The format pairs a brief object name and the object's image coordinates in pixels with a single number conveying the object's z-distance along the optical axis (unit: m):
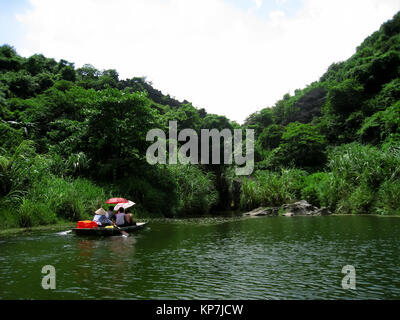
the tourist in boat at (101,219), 12.68
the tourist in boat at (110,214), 13.90
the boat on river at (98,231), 11.91
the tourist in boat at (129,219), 13.59
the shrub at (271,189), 25.86
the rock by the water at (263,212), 22.59
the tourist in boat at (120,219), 13.44
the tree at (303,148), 33.34
